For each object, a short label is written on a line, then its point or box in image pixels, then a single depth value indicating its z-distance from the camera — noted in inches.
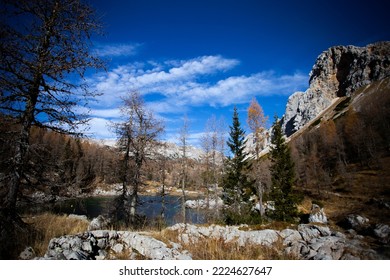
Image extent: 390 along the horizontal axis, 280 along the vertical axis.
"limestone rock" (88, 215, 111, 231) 252.3
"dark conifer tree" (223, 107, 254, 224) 783.1
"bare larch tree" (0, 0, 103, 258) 138.2
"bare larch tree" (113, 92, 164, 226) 449.7
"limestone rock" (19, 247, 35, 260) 128.6
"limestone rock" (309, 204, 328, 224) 556.1
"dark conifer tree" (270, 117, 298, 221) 703.7
